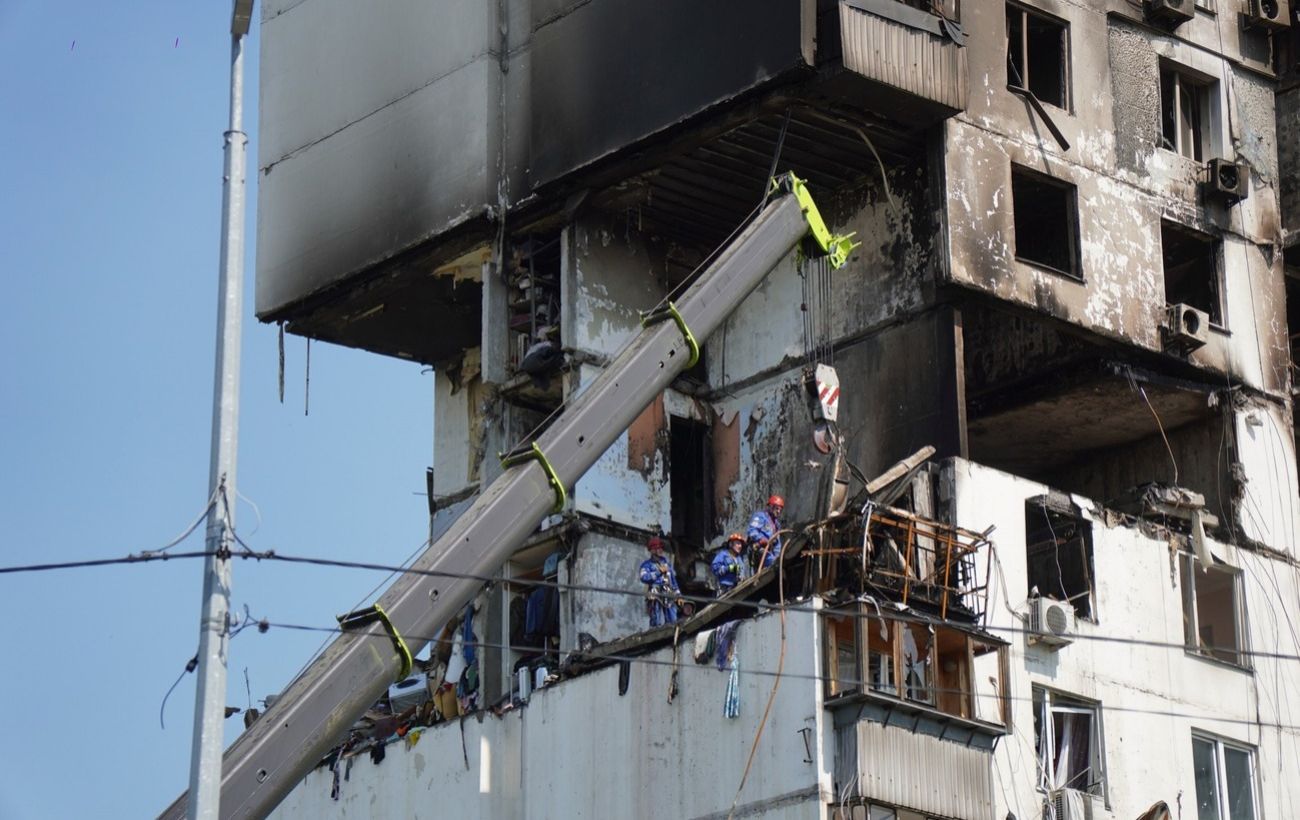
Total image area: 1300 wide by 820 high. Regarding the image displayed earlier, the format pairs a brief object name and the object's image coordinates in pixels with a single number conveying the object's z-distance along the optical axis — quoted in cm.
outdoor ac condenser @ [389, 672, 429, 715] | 4728
